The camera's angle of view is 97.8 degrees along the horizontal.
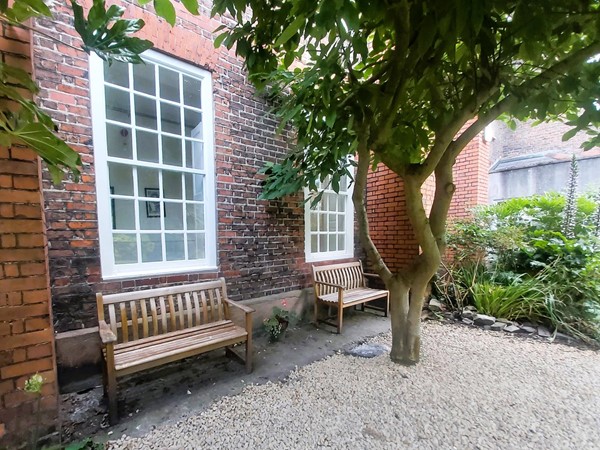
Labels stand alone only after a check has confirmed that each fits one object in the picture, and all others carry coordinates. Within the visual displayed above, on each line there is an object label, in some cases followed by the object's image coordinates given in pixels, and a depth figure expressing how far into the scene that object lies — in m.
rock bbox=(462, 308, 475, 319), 4.18
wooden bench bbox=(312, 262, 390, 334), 3.98
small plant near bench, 3.56
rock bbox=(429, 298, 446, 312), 4.48
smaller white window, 4.65
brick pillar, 1.64
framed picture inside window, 3.11
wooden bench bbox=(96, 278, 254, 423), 2.18
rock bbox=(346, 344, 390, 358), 3.18
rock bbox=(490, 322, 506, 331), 3.87
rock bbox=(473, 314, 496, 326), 3.97
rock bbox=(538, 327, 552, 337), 3.61
